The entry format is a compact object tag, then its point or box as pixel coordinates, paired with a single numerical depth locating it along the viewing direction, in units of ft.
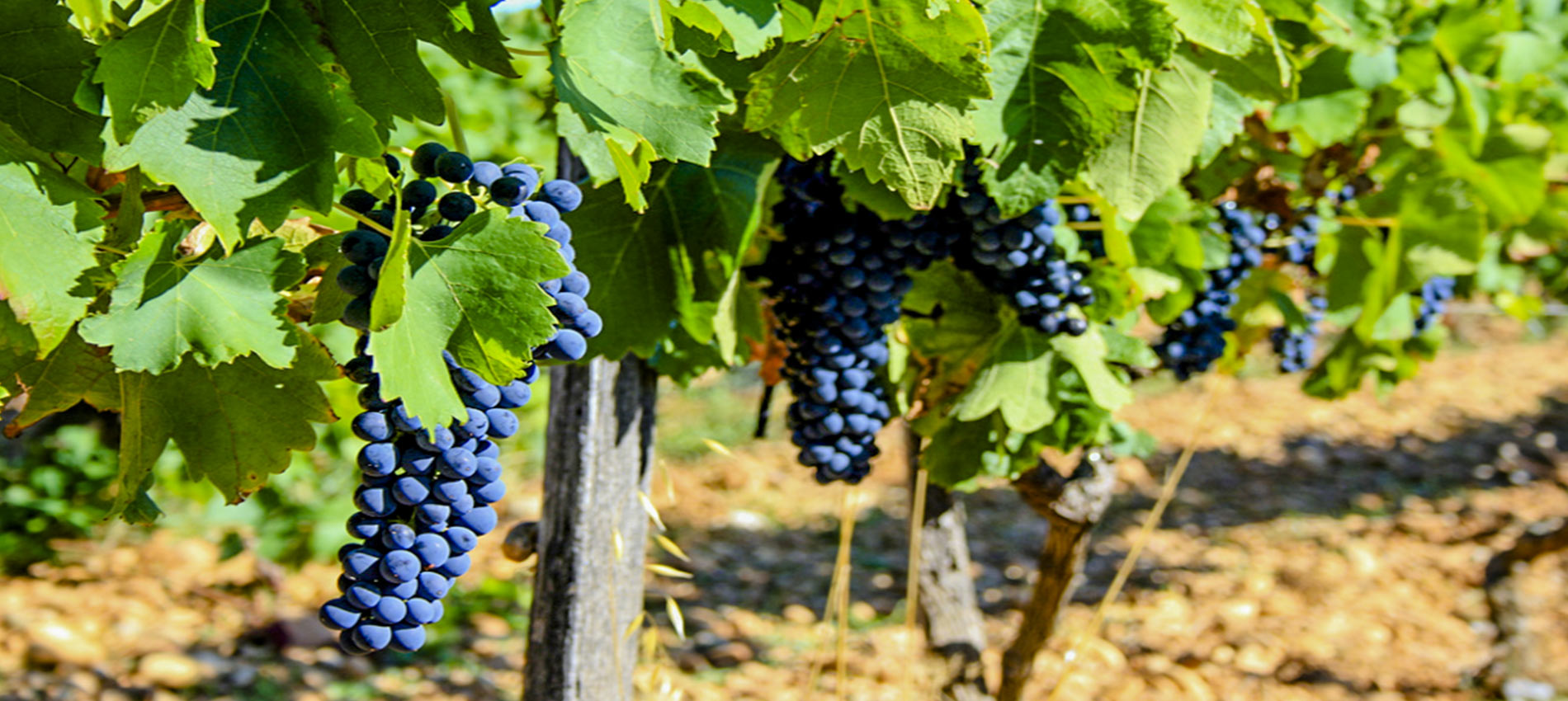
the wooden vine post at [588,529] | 6.99
